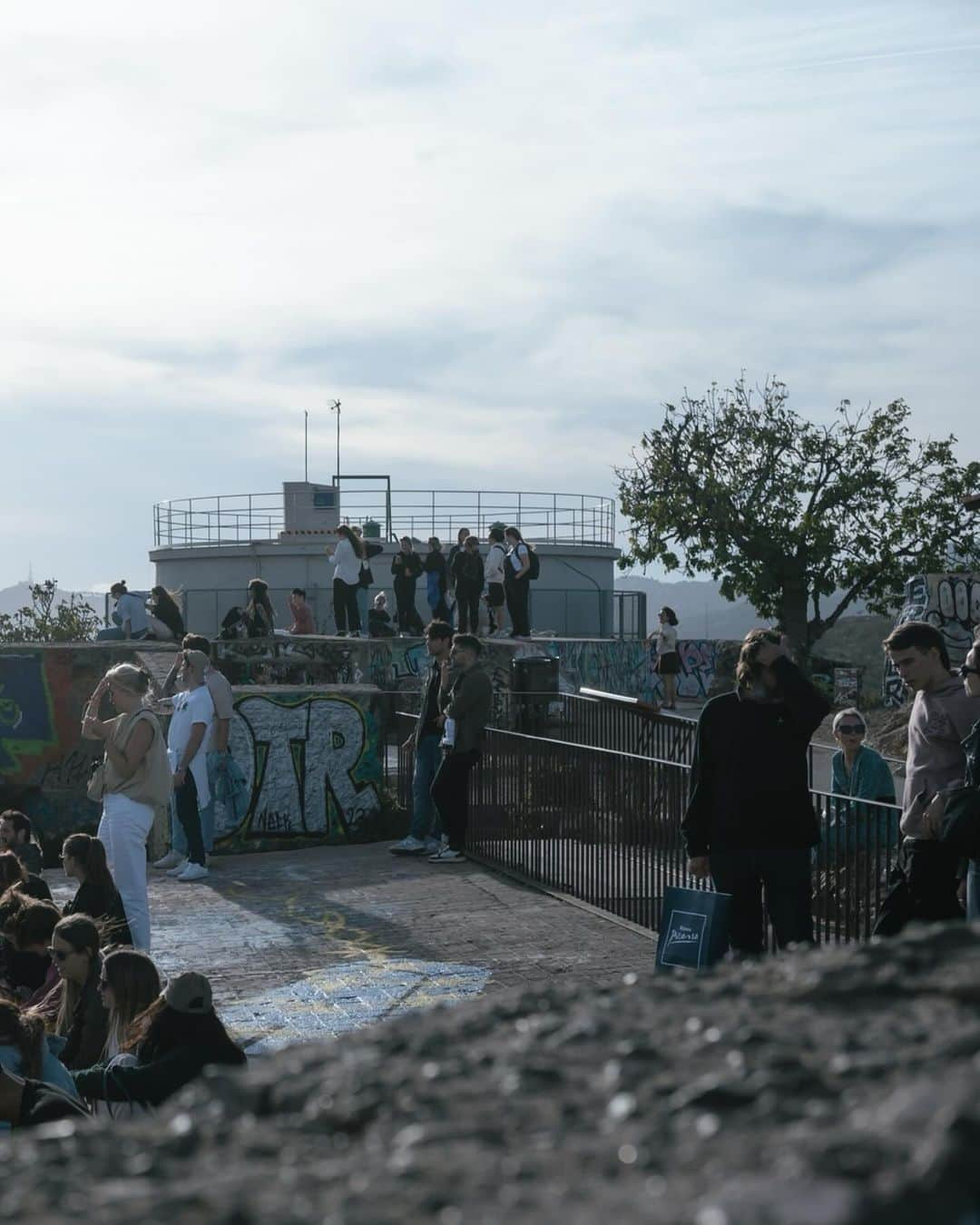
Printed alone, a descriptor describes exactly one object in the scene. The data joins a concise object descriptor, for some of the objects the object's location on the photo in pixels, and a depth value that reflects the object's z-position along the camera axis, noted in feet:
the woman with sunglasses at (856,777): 23.91
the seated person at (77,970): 20.22
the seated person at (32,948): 22.90
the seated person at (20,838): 34.32
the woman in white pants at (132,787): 26.94
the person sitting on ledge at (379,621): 86.94
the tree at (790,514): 138.21
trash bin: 62.59
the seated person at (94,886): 26.37
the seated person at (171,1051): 16.65
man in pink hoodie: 19.27
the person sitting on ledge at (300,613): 83.20
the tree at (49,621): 183.62
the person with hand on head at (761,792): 20.39
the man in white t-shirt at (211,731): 38.37
